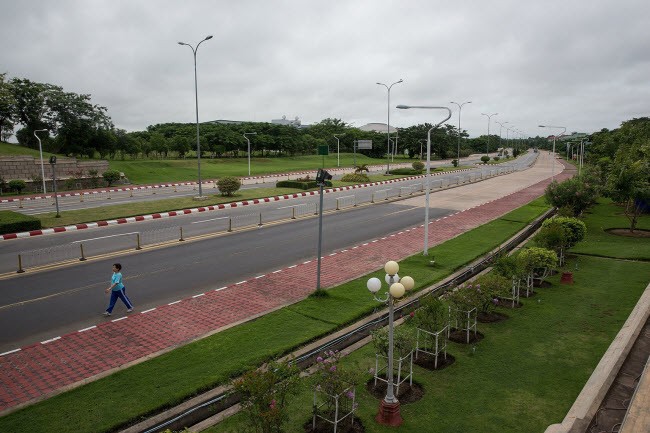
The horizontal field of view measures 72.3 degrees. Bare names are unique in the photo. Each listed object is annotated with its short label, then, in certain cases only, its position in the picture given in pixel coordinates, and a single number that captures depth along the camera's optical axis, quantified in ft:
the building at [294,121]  537.81
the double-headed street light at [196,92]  87.61
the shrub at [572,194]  74.98
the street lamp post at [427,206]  50.52
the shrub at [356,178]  146.30
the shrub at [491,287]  35.40
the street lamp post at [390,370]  23.41
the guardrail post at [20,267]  48.37
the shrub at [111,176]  137.08
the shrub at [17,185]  117.80
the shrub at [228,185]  106.11
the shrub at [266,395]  19.81
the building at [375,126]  484.74
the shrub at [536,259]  42.98
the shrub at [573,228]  55.83
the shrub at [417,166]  189.11
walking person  36.35
